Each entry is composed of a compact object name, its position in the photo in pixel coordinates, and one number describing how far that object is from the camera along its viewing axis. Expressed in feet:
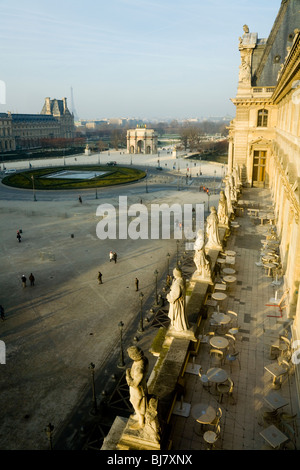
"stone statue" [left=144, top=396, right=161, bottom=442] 26.13
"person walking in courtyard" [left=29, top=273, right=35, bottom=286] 80.92
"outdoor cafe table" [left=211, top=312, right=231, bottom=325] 46.52
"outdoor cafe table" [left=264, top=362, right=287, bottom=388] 37.35
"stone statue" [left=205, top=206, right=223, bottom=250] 66.39
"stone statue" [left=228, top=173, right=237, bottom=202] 102.56
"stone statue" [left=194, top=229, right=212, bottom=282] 52.81
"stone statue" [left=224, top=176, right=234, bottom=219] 92.99
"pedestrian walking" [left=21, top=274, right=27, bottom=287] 80.48
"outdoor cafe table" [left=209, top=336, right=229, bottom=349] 41.11
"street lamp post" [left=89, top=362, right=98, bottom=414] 45.80
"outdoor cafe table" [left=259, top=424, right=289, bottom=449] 29.55
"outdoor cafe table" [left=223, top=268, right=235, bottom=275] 63.41
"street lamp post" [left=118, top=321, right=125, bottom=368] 54.82
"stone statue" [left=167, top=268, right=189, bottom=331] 36.99
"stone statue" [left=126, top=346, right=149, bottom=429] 25.09
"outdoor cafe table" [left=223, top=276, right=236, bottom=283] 59.63
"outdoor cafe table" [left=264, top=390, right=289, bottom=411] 33.04
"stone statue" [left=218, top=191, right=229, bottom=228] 80.40
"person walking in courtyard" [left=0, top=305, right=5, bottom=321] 67.89
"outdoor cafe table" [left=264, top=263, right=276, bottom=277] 65.10
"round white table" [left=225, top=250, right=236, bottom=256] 70.28
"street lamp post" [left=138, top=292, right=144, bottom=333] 63.53
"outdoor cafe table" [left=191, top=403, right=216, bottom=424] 30.96
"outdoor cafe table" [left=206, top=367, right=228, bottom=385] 35.96
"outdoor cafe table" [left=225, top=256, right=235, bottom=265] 67.15
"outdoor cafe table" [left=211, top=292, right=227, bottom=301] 52.55
